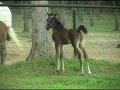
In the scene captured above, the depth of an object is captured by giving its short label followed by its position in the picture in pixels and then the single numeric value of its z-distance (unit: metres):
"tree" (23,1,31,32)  27.24
